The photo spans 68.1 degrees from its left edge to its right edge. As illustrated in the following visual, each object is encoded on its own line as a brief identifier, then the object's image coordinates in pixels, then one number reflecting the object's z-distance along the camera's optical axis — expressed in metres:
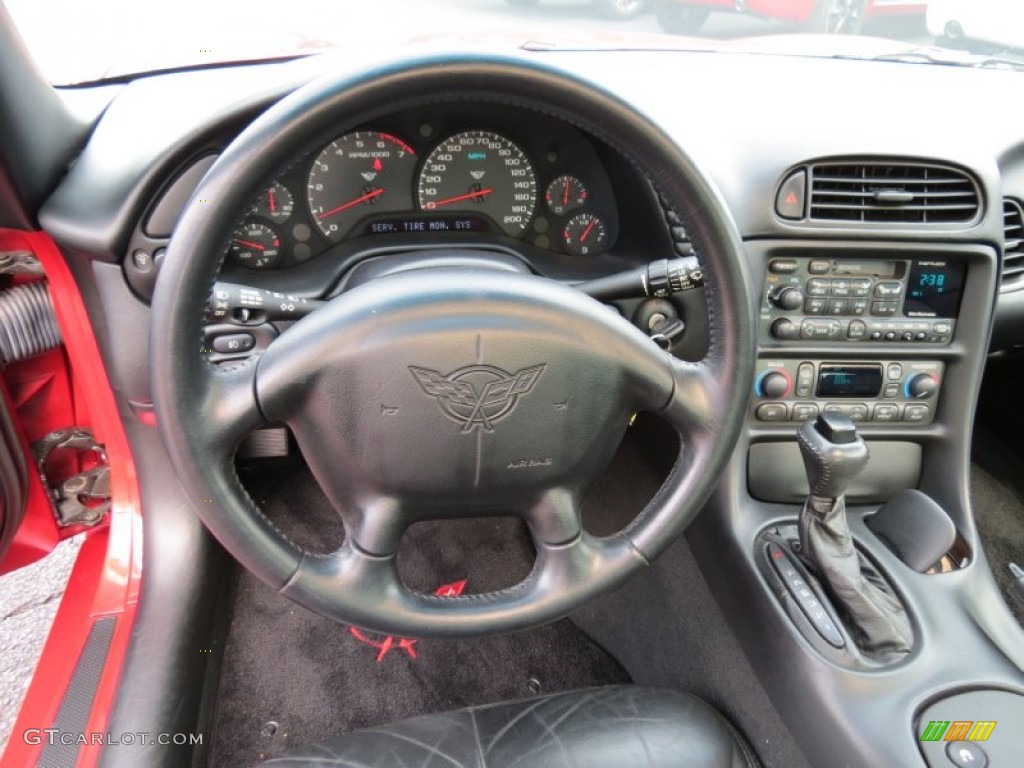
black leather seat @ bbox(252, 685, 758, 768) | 1.02
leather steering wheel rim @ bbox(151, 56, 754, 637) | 0.72
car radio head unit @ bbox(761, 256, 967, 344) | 1.29
